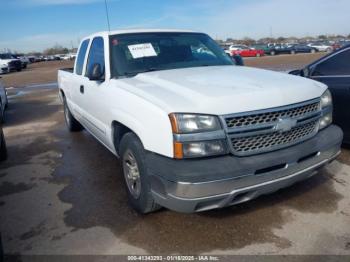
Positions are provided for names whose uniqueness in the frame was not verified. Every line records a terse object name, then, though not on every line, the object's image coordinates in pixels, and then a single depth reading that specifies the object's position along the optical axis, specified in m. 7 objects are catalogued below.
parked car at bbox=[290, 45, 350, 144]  4.67
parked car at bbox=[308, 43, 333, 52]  47.20
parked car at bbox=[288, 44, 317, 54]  46.09
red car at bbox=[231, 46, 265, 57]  44.50
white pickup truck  2.68
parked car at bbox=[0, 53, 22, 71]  32.97
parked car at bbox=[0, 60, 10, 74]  32.84
